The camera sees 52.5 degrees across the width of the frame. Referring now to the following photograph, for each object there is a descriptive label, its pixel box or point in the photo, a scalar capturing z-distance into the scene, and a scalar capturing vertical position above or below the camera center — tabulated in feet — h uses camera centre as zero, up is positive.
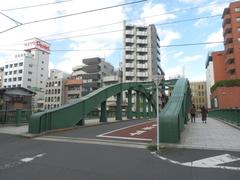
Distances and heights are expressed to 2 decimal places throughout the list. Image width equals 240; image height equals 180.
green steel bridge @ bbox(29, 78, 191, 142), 33.22 -0.05
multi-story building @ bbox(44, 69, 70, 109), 274.69 +24.14
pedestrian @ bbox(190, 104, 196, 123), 76.43 +0.36
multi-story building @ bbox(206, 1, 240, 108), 159.22 +44.67
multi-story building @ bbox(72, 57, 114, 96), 256.52 +42.06
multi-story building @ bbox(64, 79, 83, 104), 265.75 +27.07
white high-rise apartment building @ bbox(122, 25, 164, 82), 245.04 +60.34
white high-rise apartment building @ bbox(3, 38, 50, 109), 283.18 +52.81
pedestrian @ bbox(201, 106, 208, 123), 74.02 -0.10
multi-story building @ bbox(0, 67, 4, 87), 298.15 +51.75
